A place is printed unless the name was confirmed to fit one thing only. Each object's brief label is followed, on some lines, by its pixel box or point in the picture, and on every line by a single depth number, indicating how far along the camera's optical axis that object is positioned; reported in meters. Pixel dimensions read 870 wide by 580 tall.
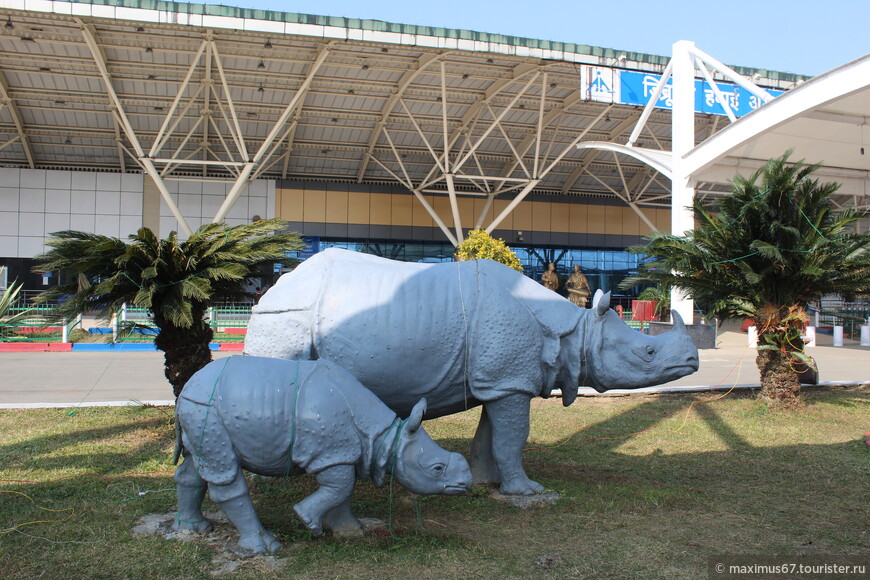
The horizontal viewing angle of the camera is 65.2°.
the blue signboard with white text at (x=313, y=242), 32.69
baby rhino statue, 4.24
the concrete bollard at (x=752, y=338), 19.13
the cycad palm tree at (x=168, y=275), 7.33
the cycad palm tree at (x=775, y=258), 9.62
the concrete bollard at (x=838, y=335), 21.83
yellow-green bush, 21.23
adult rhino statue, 5.20
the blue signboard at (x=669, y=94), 21.92
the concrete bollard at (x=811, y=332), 20.76
